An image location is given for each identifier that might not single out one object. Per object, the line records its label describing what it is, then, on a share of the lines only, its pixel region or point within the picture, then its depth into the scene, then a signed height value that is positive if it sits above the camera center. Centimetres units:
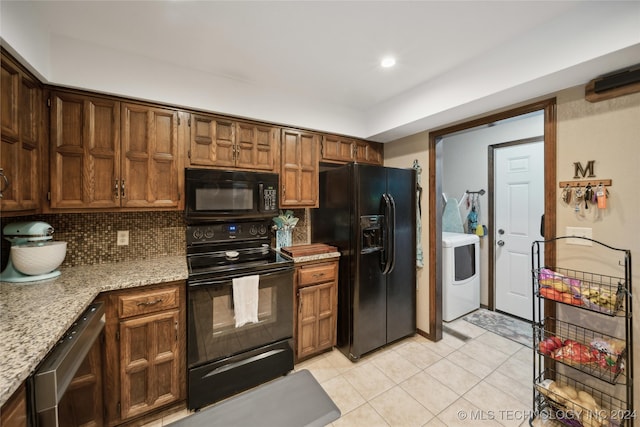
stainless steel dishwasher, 91 -63
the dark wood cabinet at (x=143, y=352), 156 -92
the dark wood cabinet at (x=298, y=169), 249 +45
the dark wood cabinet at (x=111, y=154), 170 +43
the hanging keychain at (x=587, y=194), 162 +11
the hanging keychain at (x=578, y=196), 167 +10
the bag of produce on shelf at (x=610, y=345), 147 -81
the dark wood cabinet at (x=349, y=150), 277 +74
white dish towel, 188 -66
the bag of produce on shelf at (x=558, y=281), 156 -46
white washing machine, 305 -81
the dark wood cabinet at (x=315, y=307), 227 -90
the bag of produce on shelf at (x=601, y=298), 143 -52
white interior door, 297 -9
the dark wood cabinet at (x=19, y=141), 131 +42
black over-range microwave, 202 +16
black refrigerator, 234 -35
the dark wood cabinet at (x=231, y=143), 210 +62
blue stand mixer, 149 -24
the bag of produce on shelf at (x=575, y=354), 152 -90
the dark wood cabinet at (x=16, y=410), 74 -62
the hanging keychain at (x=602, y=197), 155 +9
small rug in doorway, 274 -138
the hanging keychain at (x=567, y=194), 173 +12
